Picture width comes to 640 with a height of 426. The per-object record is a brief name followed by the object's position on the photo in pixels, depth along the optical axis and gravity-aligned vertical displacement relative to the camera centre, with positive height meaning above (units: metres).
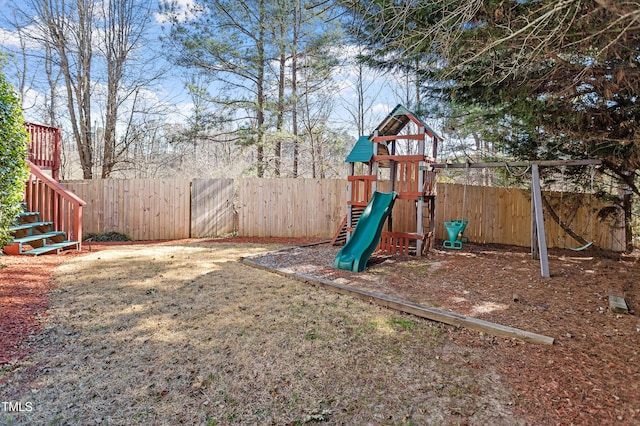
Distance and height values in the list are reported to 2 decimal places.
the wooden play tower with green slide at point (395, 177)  6.53 +0.68
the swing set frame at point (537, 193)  5.12 +0.32
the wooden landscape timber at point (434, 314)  2.97 -1.06
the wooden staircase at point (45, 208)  5.97 -0.04
